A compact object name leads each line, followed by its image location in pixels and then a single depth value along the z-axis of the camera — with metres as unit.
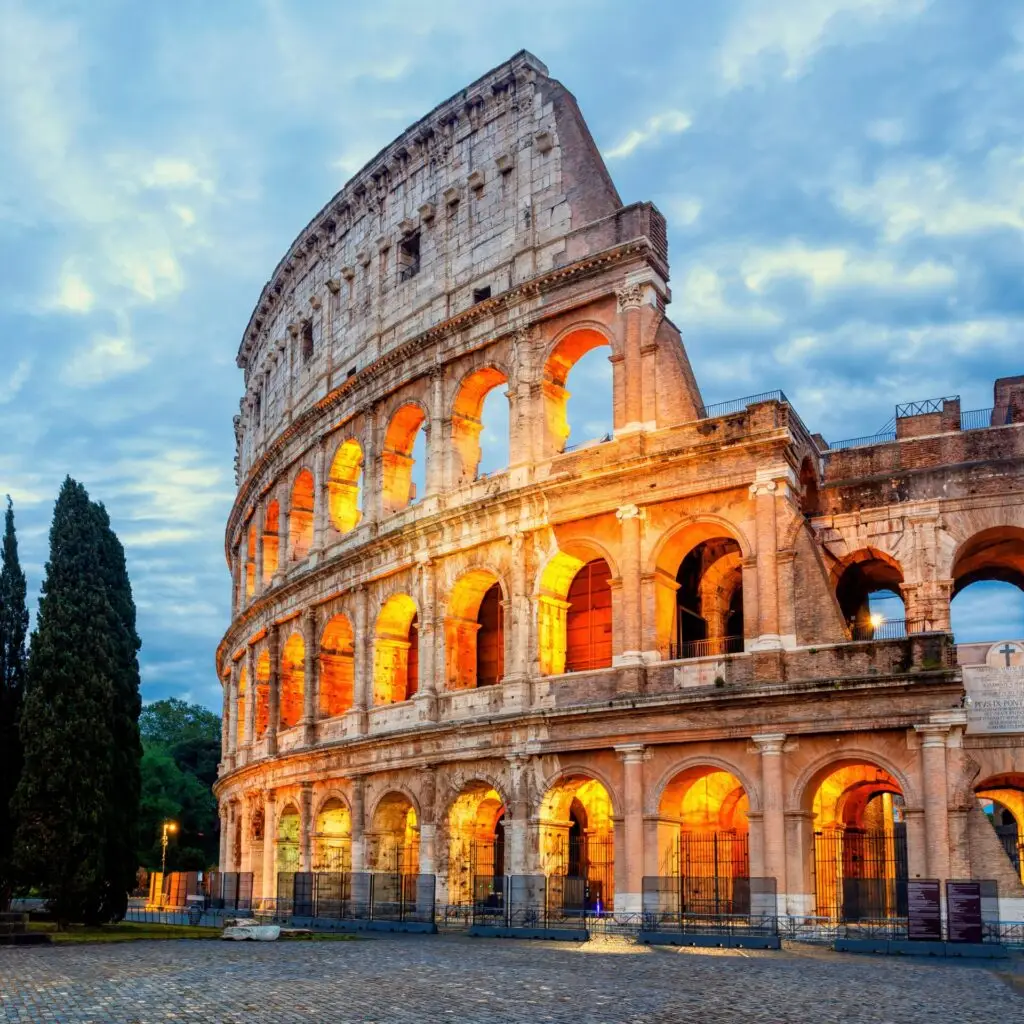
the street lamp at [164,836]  55.55
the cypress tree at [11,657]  24.53
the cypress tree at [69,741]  23.16
